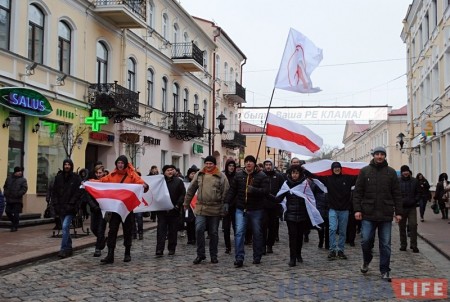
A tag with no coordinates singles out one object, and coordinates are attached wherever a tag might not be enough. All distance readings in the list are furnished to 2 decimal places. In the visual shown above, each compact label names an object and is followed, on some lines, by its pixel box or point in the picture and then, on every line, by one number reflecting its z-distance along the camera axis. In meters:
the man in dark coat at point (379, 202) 7.58
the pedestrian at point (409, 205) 10.56
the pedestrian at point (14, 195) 13.56
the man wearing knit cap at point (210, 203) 8.99
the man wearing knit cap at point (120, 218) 8.91
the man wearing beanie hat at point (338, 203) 9.30
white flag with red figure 13.91
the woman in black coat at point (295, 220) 8.79
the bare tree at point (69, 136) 16.92
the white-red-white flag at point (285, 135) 11.41
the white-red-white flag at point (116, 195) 9.08
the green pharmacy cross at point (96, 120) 18.70
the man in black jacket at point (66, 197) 9.30
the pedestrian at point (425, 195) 18.03
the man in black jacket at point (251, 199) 8.88
